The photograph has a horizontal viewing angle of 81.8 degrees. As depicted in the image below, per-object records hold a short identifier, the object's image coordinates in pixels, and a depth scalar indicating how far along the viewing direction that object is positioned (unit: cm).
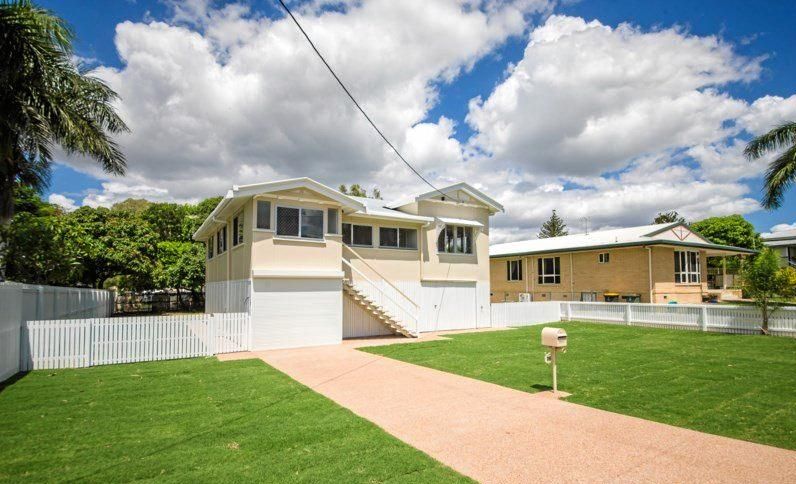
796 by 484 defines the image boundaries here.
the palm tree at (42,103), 1126
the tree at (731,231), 5256
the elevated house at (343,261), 1520
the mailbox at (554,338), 887
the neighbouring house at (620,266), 2619
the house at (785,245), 5606
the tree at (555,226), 8369
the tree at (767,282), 1644
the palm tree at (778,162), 1872
